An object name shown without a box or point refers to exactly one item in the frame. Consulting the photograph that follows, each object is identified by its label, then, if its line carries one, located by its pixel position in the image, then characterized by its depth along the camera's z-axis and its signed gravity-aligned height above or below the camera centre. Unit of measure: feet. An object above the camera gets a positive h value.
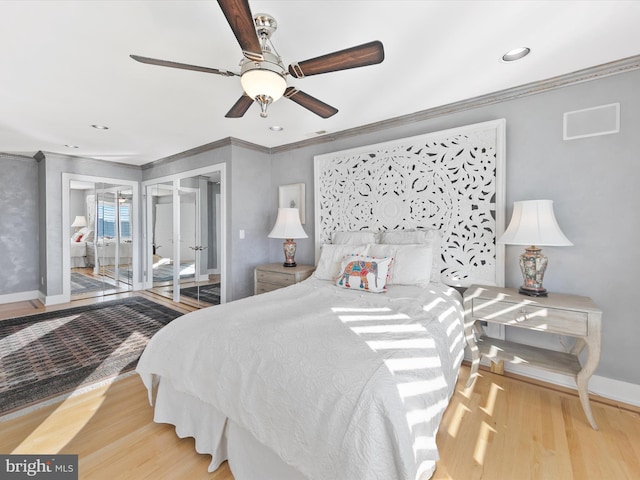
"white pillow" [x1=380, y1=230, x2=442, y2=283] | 9.05 -0.18
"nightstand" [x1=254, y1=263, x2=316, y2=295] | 11.06 -1.66
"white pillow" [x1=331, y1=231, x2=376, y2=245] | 10.28 -0.13
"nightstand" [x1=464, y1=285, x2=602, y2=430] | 6.13 -2.09
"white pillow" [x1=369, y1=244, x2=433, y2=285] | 8.31 -0.90
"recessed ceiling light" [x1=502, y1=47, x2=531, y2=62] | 6.42 +4.21
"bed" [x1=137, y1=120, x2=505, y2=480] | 3.51 -1.79
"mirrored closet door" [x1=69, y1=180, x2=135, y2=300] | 17.57 -0.27
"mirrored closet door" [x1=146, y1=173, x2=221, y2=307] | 14.46 -0.11
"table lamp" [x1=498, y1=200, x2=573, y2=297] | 6.85 -0.02
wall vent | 7.07 +2.92
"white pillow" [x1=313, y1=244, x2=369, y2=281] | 9.46 -0.83
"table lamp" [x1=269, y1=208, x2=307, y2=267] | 11.64 +0.26
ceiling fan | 4.58 +3.06
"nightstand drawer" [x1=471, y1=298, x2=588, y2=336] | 6.23 -1.93
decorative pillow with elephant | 7.85 -1.13
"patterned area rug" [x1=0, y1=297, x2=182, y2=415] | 7.58 -3.94
